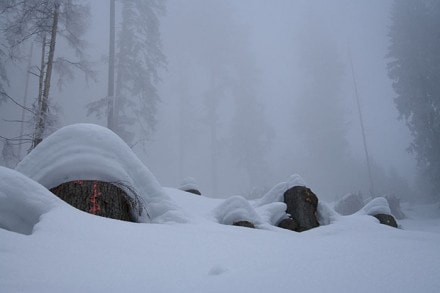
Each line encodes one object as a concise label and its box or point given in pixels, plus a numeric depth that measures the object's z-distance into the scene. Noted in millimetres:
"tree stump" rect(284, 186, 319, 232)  6614
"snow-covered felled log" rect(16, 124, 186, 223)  3768
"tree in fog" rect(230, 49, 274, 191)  24906
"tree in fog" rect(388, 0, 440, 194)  19266
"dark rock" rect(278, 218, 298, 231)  6414
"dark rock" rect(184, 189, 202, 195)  9864
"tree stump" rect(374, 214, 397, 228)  7641
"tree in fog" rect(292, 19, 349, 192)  27938
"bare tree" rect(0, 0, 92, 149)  8836
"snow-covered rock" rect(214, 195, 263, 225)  5434
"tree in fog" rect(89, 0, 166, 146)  15430
